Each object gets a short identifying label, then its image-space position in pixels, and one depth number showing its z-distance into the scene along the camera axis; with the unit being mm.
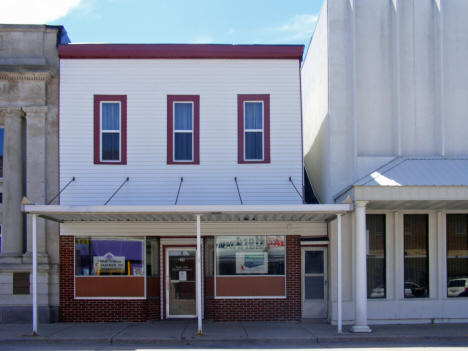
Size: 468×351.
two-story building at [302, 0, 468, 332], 14375
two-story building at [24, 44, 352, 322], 14609
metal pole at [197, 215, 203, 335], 12323
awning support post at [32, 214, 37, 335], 12333
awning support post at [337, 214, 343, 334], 12547
